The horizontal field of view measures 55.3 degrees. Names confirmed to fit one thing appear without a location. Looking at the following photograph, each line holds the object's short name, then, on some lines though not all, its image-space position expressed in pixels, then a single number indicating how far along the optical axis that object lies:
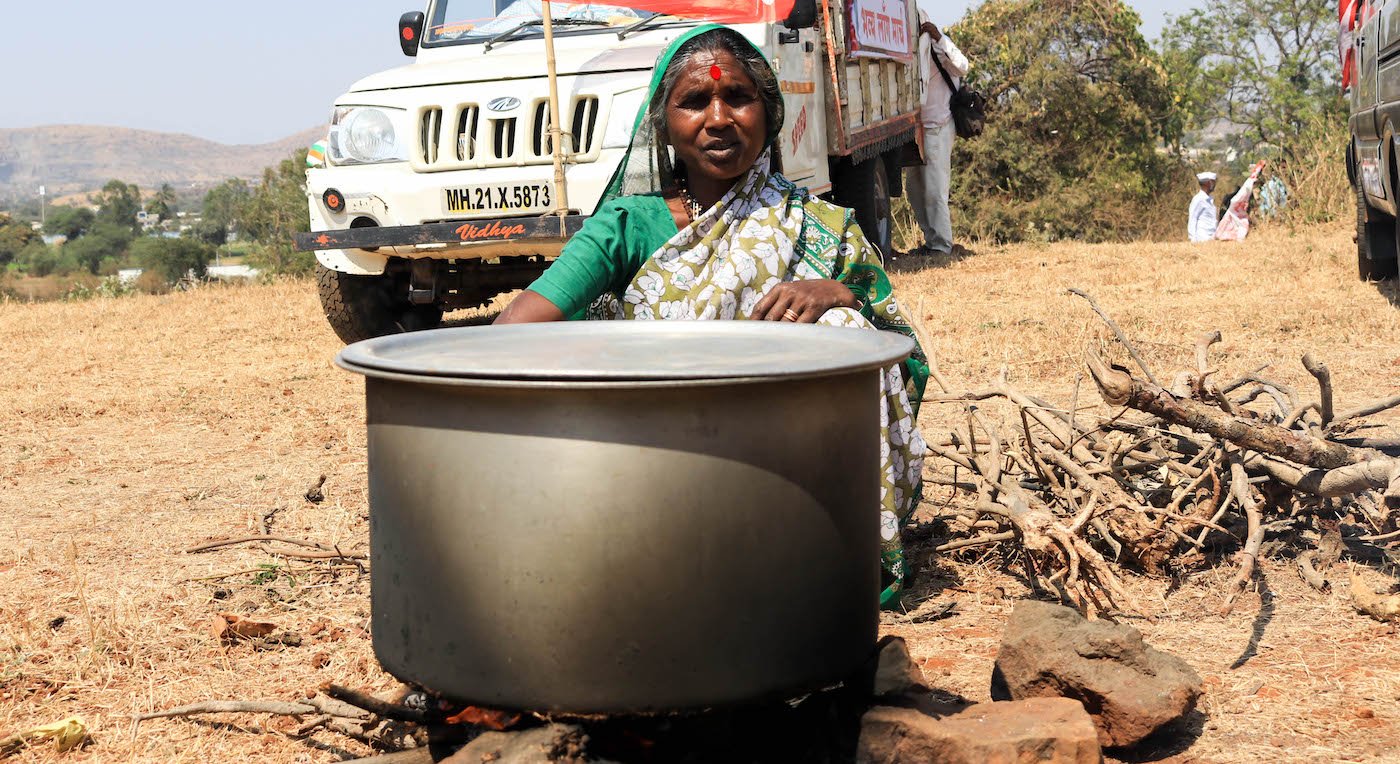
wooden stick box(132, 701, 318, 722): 2.30
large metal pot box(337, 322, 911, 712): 1.68
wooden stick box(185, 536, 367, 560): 3.10
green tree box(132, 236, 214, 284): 30.33
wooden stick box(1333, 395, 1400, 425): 3.11
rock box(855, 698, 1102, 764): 1.89
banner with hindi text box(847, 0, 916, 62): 8.72
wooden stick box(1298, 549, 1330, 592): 2.94
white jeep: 6.17
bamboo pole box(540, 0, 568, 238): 5.34
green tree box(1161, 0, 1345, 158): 31.02
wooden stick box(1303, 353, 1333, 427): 2.91
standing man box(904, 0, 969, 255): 12.12
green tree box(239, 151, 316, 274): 18.25
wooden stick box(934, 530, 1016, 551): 3.15
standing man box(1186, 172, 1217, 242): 13.72
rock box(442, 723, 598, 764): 1.75
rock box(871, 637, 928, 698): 2.06
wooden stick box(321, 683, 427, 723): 2.09
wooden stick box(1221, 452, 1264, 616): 2.61
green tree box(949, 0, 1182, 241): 16.33
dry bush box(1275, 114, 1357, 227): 12.25
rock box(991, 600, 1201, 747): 2.15
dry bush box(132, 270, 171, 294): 12.48
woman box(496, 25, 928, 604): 2.66
